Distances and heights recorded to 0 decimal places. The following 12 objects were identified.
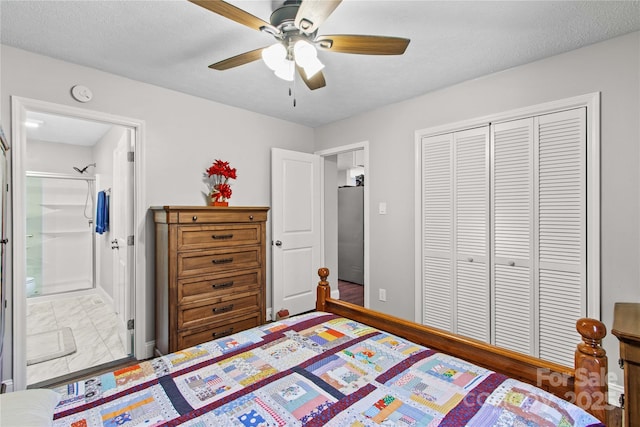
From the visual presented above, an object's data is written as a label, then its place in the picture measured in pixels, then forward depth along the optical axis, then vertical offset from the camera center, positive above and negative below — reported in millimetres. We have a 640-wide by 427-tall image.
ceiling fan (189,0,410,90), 1417 +878
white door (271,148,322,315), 3607 -220
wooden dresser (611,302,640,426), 1459 -763
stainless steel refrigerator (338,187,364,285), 5484 -432
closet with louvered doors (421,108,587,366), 2189 -177
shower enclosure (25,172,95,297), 4625 -356
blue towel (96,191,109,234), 4227 -33
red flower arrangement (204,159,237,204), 3033 +325
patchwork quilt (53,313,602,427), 943 -648
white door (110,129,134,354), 2766 -252
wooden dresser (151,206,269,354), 2465 -544
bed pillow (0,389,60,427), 764 -540
